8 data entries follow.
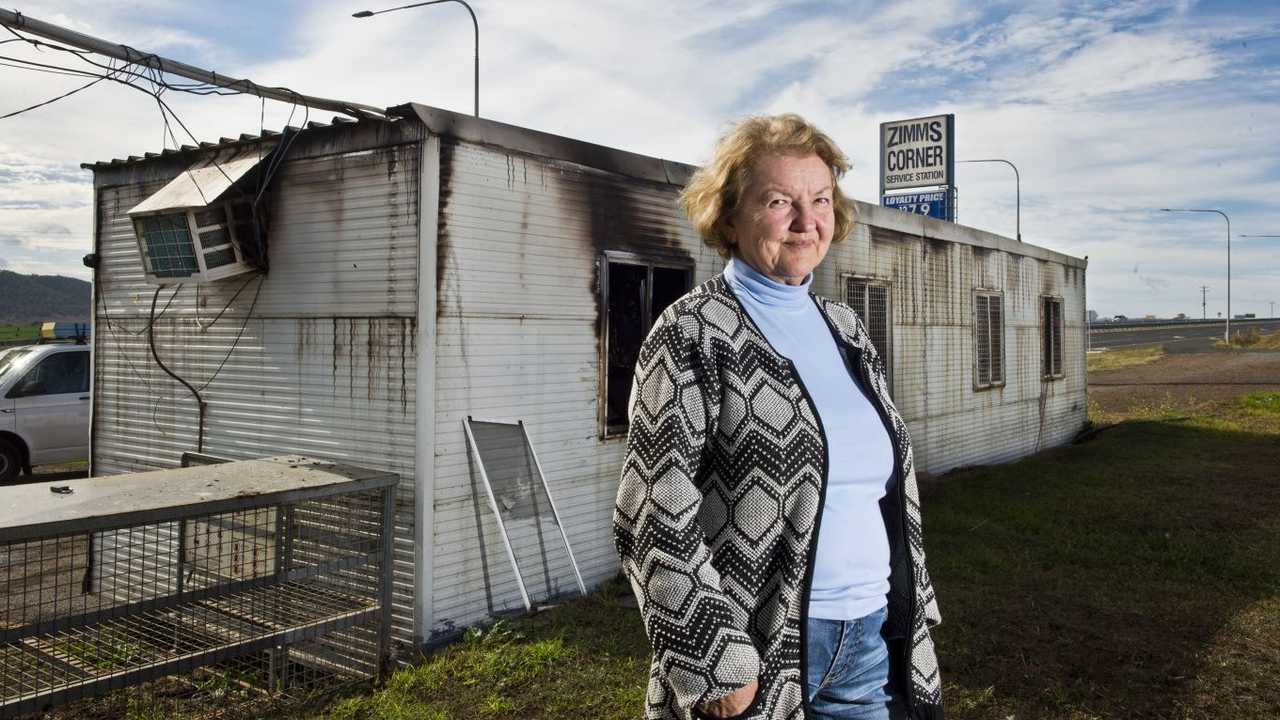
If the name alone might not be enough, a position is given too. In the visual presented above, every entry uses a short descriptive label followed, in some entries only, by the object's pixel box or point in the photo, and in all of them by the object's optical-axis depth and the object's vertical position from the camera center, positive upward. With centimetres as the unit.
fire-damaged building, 507 +31
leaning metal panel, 534 -90
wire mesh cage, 369 -115
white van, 1085 -57
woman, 173 -26
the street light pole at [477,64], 1145 +388
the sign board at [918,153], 1723 +417
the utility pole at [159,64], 461 +168
